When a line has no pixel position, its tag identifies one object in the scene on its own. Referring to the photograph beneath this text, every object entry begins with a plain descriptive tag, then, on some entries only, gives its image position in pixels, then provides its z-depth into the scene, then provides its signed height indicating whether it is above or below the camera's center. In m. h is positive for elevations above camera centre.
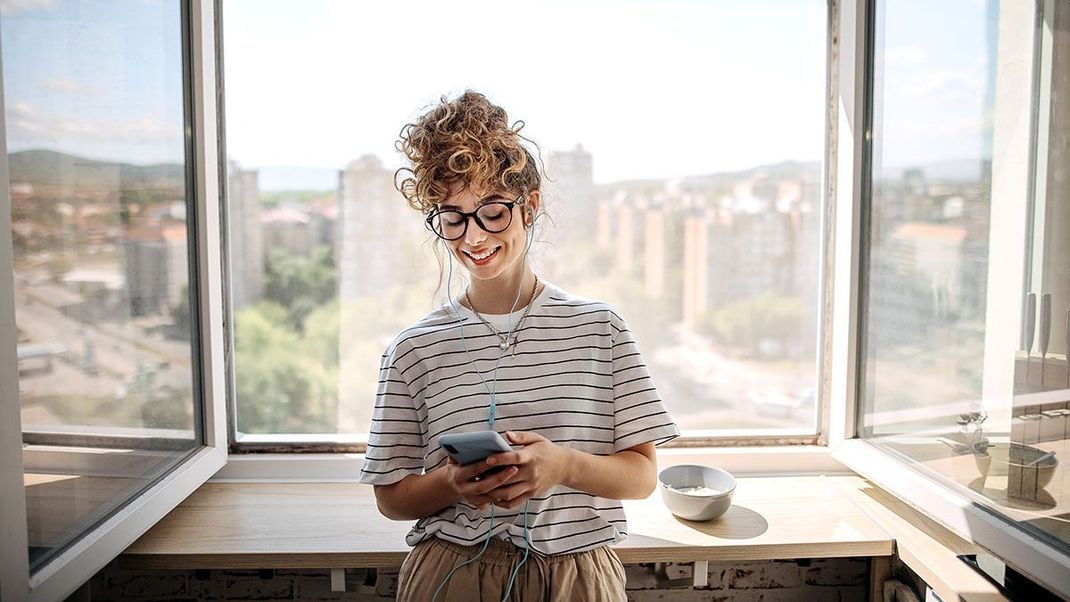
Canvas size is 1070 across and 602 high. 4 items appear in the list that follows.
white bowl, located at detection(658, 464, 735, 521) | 1.64 -0.53
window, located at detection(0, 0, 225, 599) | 1.14 -0.04
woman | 1.22 -0.24
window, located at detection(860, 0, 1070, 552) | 1.18 +0.01
